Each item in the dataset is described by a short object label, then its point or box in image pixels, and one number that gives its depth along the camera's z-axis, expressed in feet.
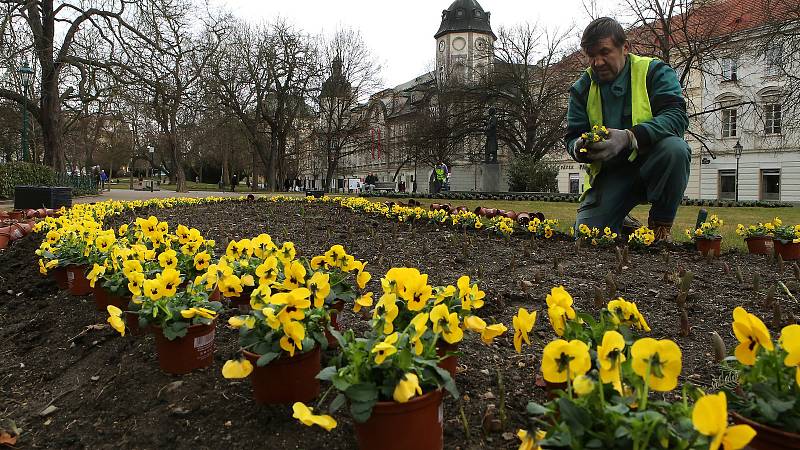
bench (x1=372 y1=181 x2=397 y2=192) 134.43
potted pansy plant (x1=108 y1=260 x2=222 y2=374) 7.02
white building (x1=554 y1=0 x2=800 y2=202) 101.91
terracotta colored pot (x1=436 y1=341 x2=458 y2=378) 6.01
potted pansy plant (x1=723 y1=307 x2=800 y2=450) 3.59
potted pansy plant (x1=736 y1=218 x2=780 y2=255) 15.88
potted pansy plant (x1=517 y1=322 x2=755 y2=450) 3.36
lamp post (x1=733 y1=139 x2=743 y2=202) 99.30
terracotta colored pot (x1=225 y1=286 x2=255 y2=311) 8.71
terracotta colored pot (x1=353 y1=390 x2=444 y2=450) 4.57
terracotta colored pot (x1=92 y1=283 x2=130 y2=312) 9.82
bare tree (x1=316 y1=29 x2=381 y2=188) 118.62
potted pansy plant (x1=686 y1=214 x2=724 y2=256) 15.83
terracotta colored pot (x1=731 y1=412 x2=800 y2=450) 3.53
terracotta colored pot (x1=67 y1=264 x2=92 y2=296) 11.93
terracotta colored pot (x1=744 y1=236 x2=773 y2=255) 15.93
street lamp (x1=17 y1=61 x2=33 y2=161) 63.52
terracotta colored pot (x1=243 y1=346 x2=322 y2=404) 6.01
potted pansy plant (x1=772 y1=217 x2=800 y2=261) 15.07
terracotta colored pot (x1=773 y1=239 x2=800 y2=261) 15.17
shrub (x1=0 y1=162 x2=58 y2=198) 54.85
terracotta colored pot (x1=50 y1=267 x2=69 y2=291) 12.95
